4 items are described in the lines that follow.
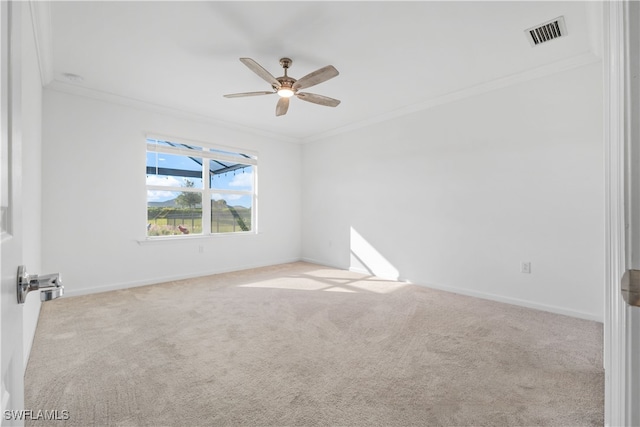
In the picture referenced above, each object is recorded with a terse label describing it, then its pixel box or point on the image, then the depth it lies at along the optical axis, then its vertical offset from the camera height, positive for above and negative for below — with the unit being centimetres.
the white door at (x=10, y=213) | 53 +1
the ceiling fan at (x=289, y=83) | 256 +125
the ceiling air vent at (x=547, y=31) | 240 +154
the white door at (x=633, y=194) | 49 +4
